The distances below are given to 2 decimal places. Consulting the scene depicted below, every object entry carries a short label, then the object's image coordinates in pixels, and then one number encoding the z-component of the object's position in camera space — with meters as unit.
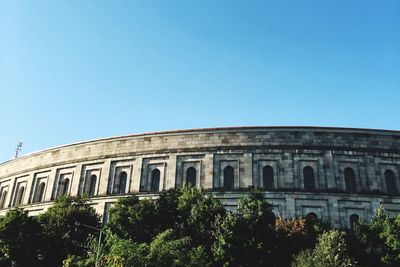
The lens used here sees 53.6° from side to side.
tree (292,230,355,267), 19.23
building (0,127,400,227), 28.98
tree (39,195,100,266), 24.66
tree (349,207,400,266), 22.28
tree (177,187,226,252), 23.39
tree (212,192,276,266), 21.41
